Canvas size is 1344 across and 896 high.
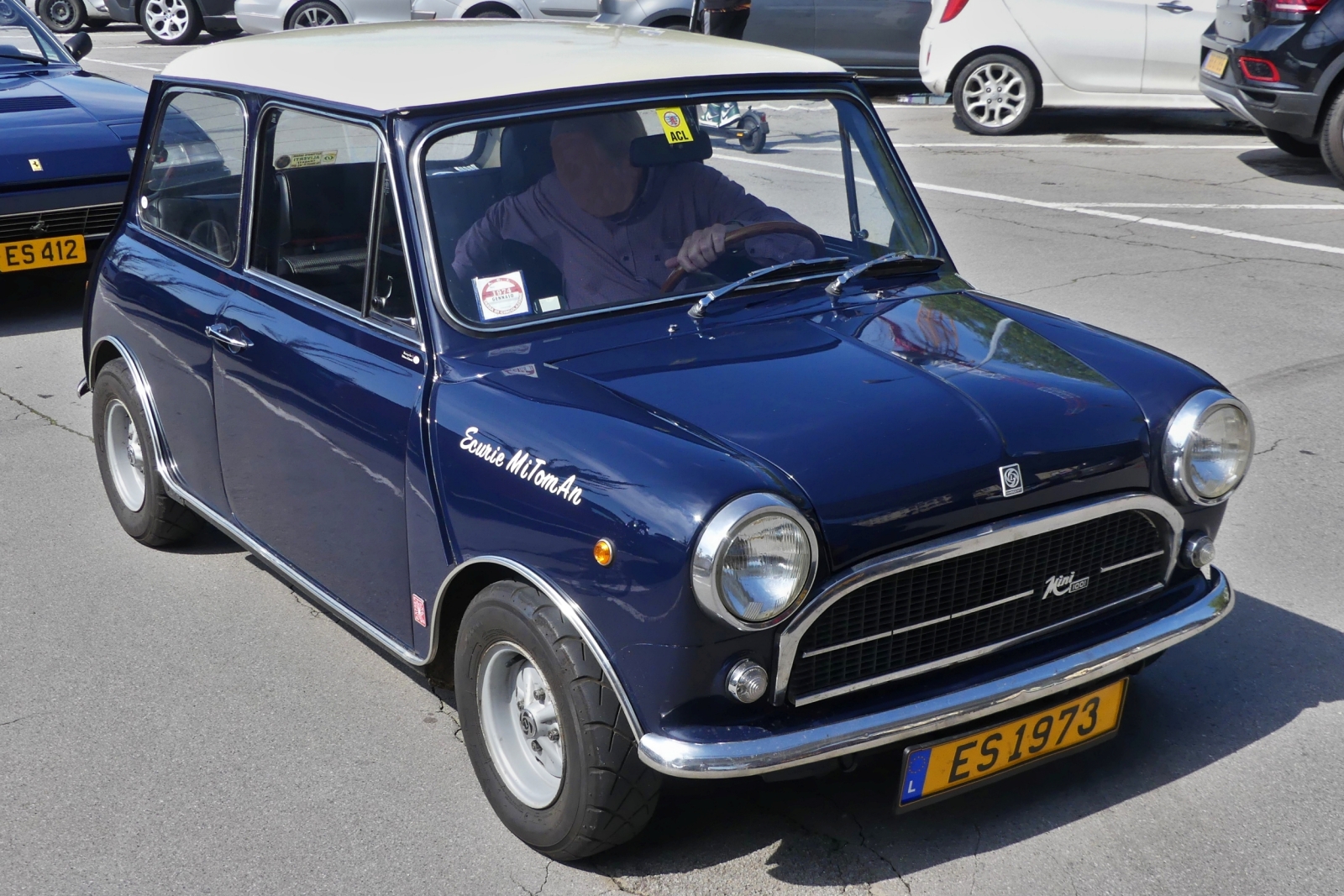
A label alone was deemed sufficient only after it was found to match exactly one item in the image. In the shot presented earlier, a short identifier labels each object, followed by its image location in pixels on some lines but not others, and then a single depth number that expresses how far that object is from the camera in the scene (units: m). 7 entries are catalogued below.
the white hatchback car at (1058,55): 11.76
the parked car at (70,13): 21.52
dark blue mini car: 2.69
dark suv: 9.49
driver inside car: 3.41
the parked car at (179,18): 20.36
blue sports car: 7.29
